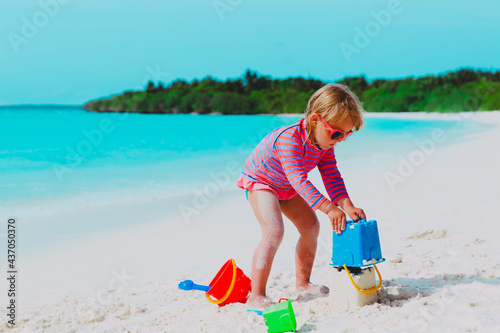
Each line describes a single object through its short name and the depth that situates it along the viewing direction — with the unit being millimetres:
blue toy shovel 2850
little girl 2443
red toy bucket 2691
